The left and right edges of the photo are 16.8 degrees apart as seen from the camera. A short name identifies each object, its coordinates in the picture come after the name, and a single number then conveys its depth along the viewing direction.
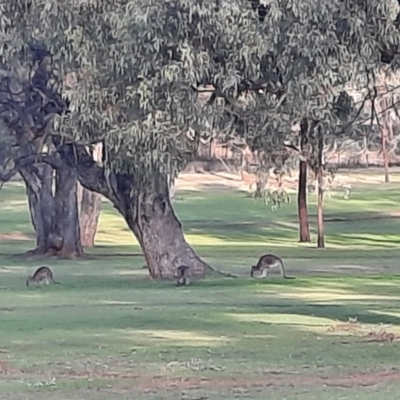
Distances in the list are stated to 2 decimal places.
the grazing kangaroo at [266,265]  31.66
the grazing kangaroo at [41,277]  30.08
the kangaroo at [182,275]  29.34
